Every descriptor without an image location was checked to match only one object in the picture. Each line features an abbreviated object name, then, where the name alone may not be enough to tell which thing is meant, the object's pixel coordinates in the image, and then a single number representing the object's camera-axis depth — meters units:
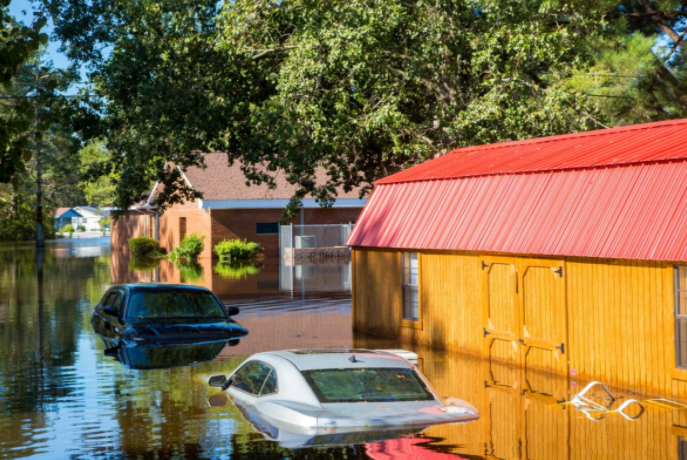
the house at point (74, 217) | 179.88
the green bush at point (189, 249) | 53.66
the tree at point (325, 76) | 27.89
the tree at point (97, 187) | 116.81
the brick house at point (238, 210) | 53.25
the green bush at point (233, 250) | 51.41
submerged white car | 9.73
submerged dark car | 19.34
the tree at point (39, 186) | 77.88
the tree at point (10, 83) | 9.78
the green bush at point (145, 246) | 61.12
